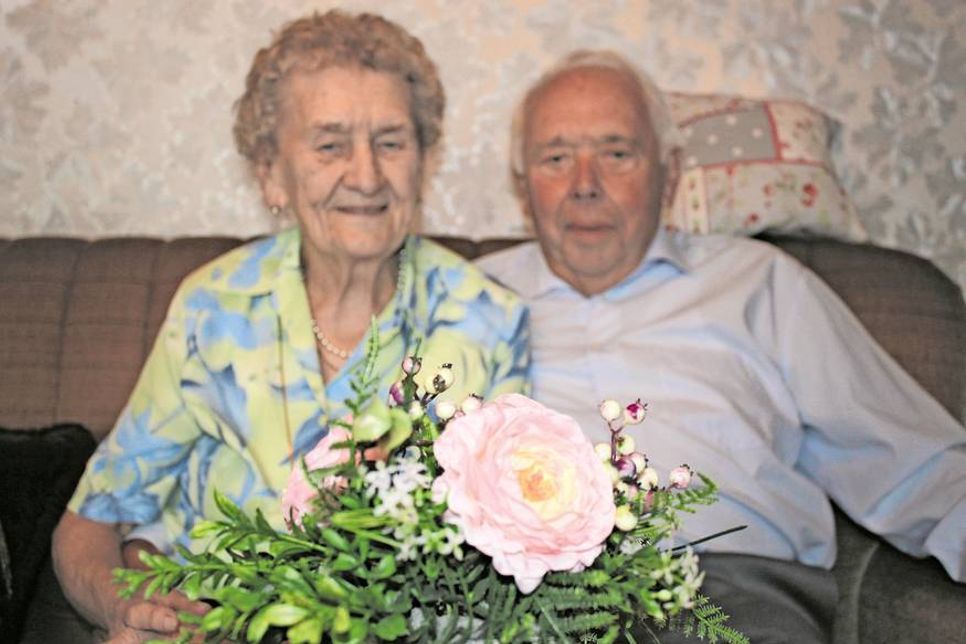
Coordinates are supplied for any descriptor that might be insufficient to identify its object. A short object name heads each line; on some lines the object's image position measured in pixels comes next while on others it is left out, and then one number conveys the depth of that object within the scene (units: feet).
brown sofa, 6.84
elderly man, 6.31
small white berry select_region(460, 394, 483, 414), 3.30
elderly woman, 5.88
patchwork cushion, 7.50
